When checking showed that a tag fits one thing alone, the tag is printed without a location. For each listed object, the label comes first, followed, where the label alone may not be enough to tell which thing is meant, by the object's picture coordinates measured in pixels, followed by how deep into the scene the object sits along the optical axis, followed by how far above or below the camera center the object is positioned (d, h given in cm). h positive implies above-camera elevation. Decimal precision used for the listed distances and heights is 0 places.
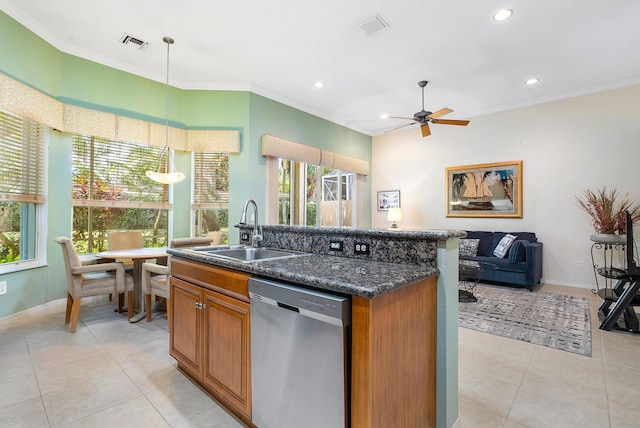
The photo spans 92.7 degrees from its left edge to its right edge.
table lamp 624 +3
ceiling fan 424 +140
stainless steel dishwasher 114 -59
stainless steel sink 223 -27
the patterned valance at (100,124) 307 +115
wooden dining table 313 -49
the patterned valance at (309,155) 478 +110
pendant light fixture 349 +47
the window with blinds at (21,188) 315 +29
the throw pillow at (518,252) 443 -51
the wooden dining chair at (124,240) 378 -31
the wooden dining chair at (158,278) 294 -64
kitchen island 111 -42
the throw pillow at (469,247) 505 -51
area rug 272 -108
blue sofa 439 -66
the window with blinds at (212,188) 464 +42
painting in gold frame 516 +48
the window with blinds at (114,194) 383 +29
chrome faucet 229 -11
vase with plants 400 +9
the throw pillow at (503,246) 471 -45
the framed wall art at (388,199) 662 +38
